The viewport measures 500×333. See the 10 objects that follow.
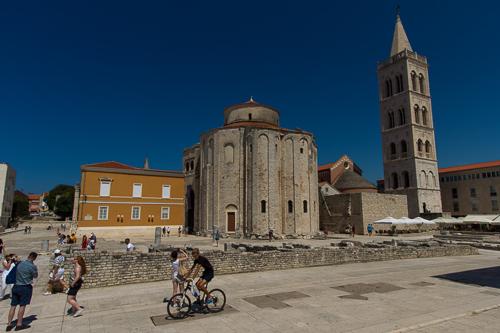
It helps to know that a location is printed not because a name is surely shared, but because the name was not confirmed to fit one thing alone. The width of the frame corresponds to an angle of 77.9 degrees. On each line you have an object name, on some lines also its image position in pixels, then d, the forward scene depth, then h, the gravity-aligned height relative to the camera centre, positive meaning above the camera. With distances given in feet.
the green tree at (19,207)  237.25 +8.94
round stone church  115.75 +13.68
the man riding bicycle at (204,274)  26.13 -4.82
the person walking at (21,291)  22.70 -5.36
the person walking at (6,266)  30.14 -4.63
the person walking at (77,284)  25.22 -5.35
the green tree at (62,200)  225.35 +12.94
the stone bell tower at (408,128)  174.81 +52.90
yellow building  105.91 +7.36
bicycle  25.39 -7.26
